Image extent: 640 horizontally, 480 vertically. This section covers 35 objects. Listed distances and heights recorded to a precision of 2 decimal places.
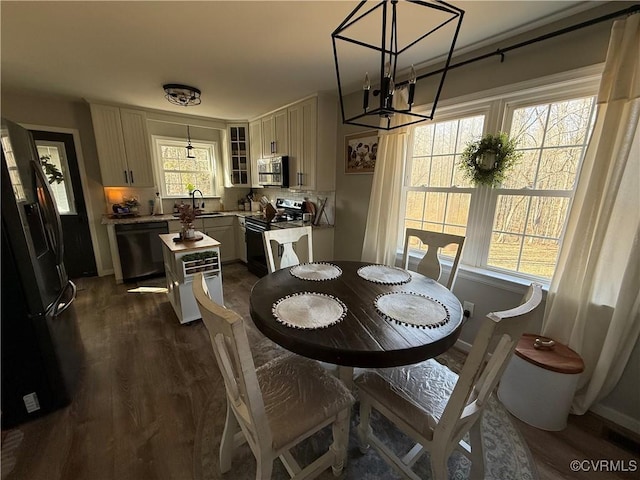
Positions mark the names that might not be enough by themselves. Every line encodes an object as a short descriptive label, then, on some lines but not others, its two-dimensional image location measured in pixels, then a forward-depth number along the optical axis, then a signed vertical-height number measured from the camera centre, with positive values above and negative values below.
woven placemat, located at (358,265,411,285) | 1.71 -0.62
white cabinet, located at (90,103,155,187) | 3.59 +0.48
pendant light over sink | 4.43 +0.57
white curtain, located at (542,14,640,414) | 1.45 -0.33
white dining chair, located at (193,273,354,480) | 0.87 -0.96
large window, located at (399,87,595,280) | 1.84 +0.02
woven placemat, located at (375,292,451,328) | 1.22 -0.63
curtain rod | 1.42 +0.94
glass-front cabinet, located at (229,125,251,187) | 4.67 +0.47
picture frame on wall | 2.94 +0.37
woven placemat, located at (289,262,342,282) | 1.74 -0.61
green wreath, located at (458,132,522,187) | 1.96 +0.21
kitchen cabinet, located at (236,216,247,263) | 4.51 -1.03
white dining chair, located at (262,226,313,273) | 2.20 -0.50
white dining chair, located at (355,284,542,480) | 0.83 -0.96
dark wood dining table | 1.03 -0.64
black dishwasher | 3.65 -0.97
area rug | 1.33 -1.46
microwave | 3.74 +0.16
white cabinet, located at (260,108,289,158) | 3.75 +0.72
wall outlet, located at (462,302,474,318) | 2.27 -1.05
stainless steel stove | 3.75 -0.62
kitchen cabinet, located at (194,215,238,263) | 4.40 -0.85
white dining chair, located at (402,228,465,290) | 1.97 -0.52
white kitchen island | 2.53 -0.87
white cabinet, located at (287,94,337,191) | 3.23 +0.53
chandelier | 1.18 +1.07
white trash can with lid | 1.54 -1.18
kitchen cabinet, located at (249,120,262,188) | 4.36 +0.60
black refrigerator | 1.46 -0.72
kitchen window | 4.43 +0.24
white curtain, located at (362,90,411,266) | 2.59 -0.12
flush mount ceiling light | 2.85 +0.96
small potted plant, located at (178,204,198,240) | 2.76 -0.40
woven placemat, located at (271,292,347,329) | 1.20 -0.63
